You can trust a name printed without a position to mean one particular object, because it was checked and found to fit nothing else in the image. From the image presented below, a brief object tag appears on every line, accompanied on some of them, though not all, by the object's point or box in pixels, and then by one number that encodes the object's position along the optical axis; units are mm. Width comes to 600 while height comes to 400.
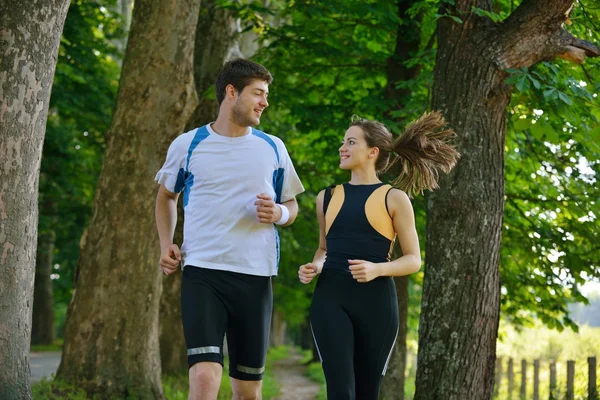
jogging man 5230
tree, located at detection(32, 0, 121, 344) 22625
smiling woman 5168
